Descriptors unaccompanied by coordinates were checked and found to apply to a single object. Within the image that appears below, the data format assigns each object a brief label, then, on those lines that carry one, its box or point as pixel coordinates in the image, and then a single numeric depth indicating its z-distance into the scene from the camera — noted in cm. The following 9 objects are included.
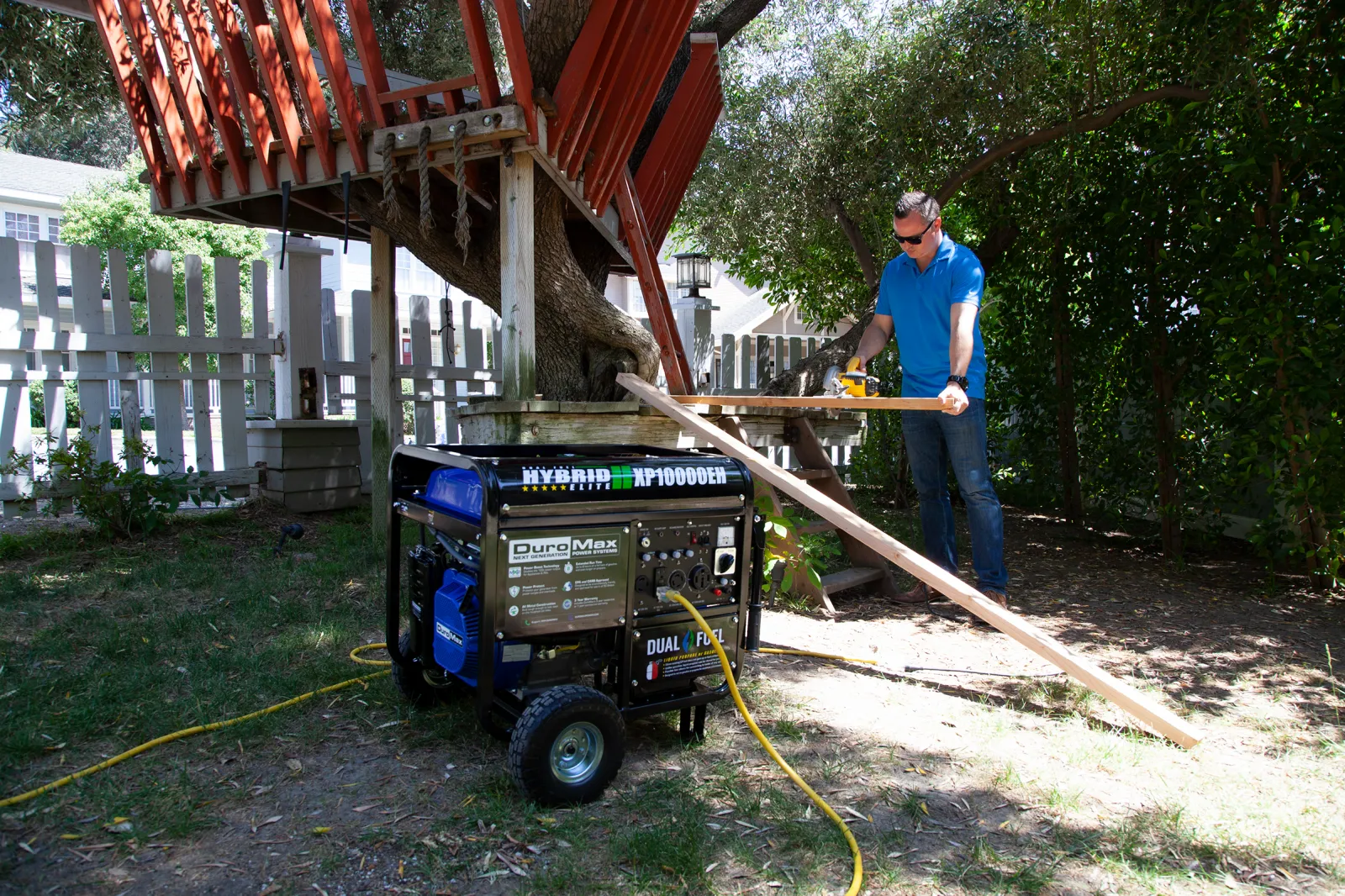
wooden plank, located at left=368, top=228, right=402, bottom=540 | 572
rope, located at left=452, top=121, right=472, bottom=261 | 413
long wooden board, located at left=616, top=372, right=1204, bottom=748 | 290
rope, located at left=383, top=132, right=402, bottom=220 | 439
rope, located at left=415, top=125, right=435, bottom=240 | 425
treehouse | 422
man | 432
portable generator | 240
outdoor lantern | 980
